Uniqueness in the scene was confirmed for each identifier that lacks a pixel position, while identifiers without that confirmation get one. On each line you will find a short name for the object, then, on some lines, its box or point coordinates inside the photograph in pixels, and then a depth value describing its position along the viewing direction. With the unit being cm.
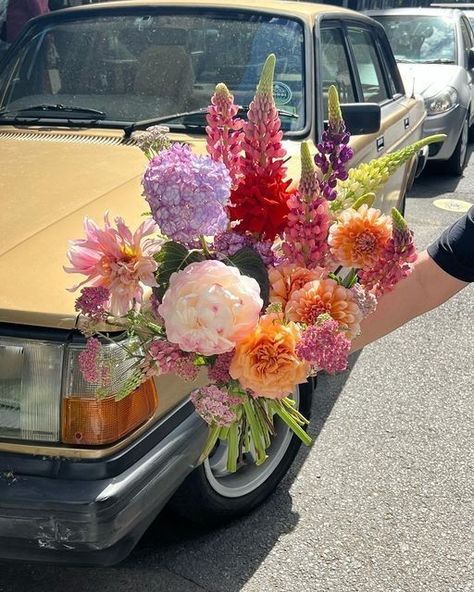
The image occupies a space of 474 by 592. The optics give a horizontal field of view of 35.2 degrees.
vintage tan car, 192
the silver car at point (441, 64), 782
